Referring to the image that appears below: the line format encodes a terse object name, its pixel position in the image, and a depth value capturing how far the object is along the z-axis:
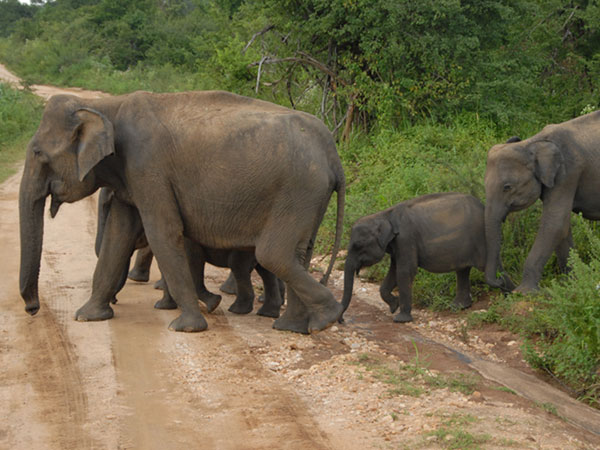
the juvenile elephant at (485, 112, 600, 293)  13.73
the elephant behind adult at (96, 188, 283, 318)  12.82
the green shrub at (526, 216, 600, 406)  10.21
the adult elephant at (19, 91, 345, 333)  11.31
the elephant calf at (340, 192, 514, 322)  13.55
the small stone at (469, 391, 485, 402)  8.99
